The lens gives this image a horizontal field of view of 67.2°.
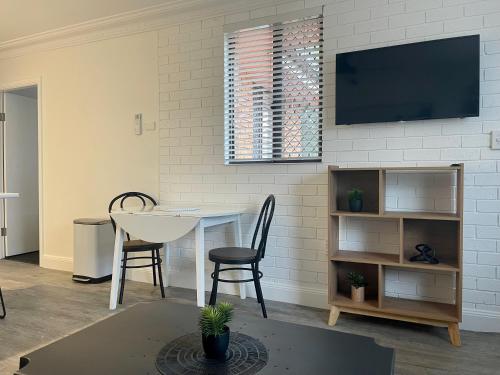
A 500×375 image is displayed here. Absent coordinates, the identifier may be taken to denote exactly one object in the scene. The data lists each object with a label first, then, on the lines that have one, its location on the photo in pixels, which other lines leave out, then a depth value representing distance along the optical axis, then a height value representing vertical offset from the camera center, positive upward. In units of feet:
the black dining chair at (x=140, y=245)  9.45 -1.72
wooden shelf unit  7.16 -1.64
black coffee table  3.24 -1.65
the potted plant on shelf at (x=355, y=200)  8.08 -0.49
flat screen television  7.43 +2.01
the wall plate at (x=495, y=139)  7.48 +0.76
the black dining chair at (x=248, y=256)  8.07 -1.71
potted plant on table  3.37 -1.42
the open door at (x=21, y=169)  14.61 +0.33
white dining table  8.07 -1.05
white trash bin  11.07 -2.15
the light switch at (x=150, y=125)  11.20 +1.56
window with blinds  9.27 +2.20
